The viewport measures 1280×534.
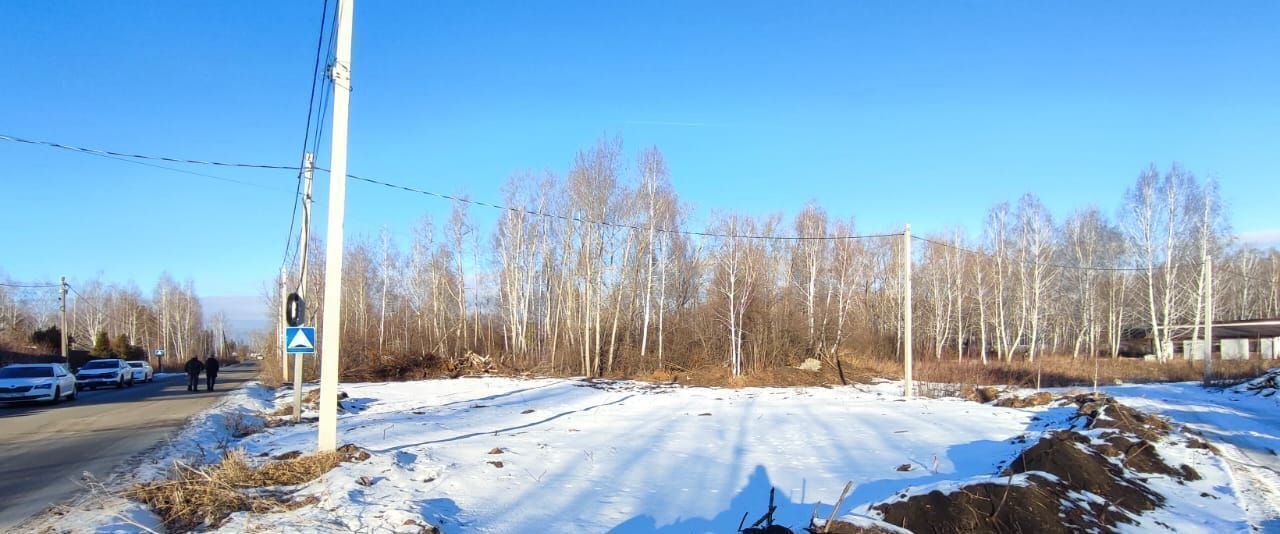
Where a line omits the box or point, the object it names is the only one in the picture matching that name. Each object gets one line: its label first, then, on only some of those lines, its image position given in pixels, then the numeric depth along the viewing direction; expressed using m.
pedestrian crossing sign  11.39
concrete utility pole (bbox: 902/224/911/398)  22.08
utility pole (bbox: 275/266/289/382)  26.37
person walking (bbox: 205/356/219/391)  27.36
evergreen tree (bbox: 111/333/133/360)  55.66
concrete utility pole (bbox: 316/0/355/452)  8.43
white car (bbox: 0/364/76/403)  20.05
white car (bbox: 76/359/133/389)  30.58
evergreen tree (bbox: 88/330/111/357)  49.99
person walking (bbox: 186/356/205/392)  26.66
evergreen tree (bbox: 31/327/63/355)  48.07
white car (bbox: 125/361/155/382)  37.02
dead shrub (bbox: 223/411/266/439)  13.46
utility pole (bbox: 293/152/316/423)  15.20
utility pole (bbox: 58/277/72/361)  35.75
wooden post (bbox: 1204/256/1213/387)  26.92
